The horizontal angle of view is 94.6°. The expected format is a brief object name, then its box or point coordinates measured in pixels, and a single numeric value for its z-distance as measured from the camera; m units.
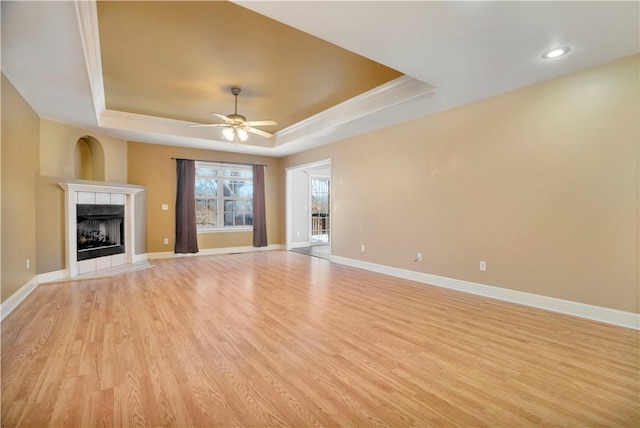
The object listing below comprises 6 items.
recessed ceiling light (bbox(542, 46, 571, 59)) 2.75
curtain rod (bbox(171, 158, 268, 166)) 7.37
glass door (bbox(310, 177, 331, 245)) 9.73
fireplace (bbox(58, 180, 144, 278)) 5.00
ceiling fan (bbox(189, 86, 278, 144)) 4.45
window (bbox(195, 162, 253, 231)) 7.65
